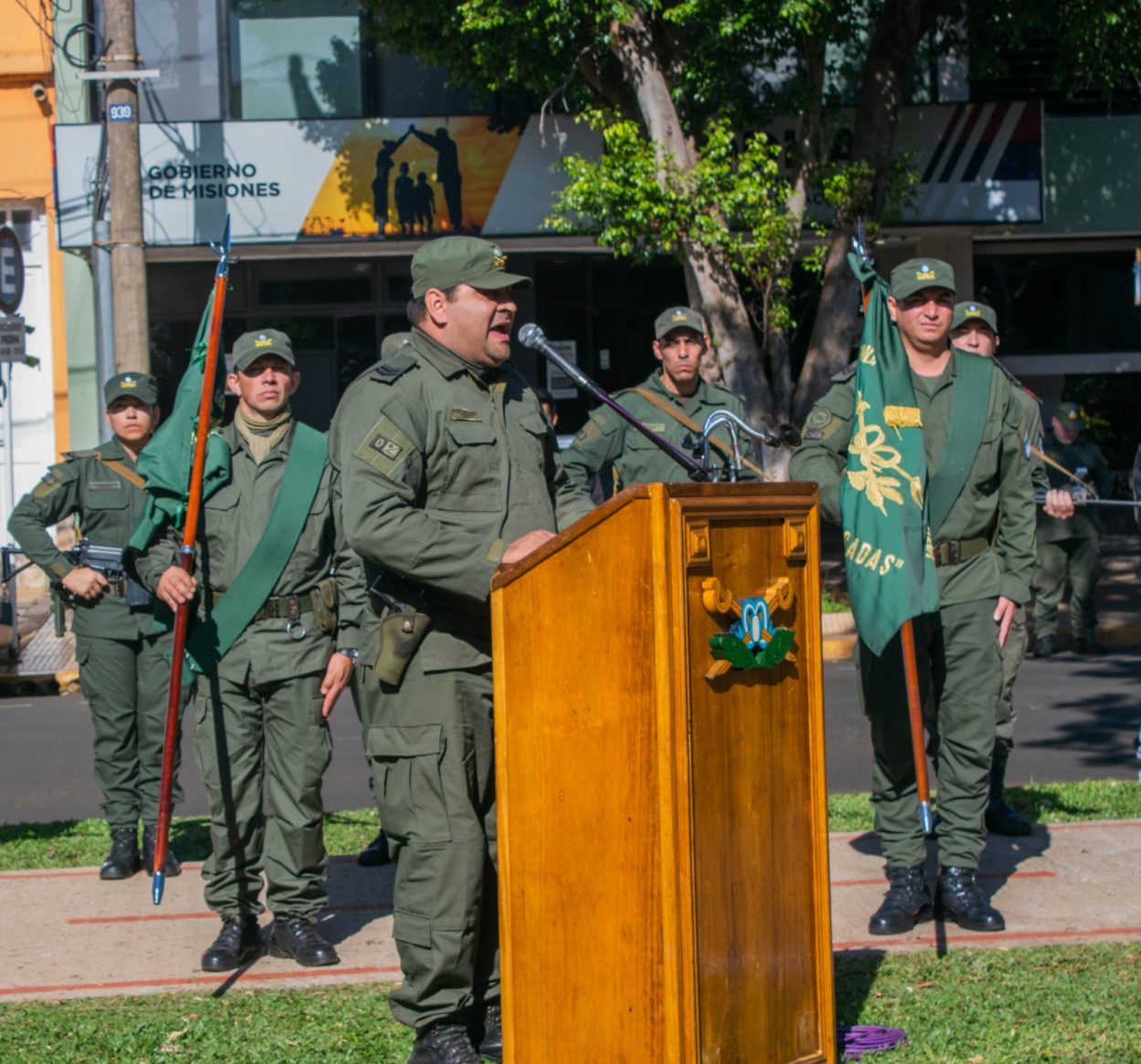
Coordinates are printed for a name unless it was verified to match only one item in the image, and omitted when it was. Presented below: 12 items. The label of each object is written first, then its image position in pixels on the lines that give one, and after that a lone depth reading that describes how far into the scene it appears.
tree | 14.80
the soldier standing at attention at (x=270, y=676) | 5.66
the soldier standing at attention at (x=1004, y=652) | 7.10
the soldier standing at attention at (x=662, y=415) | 7.92
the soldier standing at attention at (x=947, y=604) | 5.81
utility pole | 13.91
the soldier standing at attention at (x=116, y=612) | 7.19
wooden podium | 3.55
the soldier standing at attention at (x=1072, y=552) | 13.82
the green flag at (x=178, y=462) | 5.78
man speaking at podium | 4.24
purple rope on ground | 4.39
